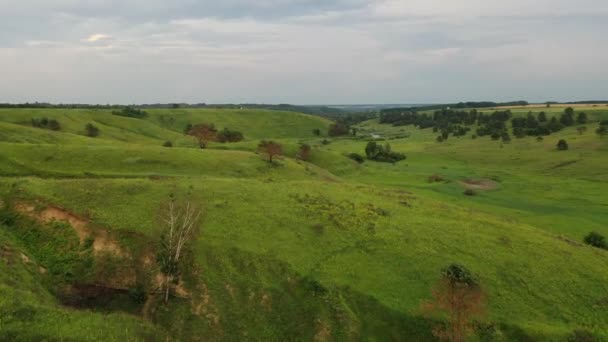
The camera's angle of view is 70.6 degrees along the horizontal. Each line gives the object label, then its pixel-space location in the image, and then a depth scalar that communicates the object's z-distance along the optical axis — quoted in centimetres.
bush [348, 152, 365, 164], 12279
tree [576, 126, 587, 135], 15430
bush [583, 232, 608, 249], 4725
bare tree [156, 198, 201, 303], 3055
